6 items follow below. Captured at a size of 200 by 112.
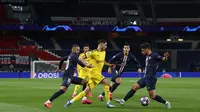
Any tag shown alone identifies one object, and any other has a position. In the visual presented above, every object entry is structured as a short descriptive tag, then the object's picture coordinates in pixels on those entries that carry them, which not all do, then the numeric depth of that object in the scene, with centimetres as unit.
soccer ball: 1762
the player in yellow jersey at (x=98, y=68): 1745
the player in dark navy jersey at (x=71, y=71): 1686
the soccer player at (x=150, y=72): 1664
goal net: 5016
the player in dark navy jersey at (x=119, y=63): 2074
